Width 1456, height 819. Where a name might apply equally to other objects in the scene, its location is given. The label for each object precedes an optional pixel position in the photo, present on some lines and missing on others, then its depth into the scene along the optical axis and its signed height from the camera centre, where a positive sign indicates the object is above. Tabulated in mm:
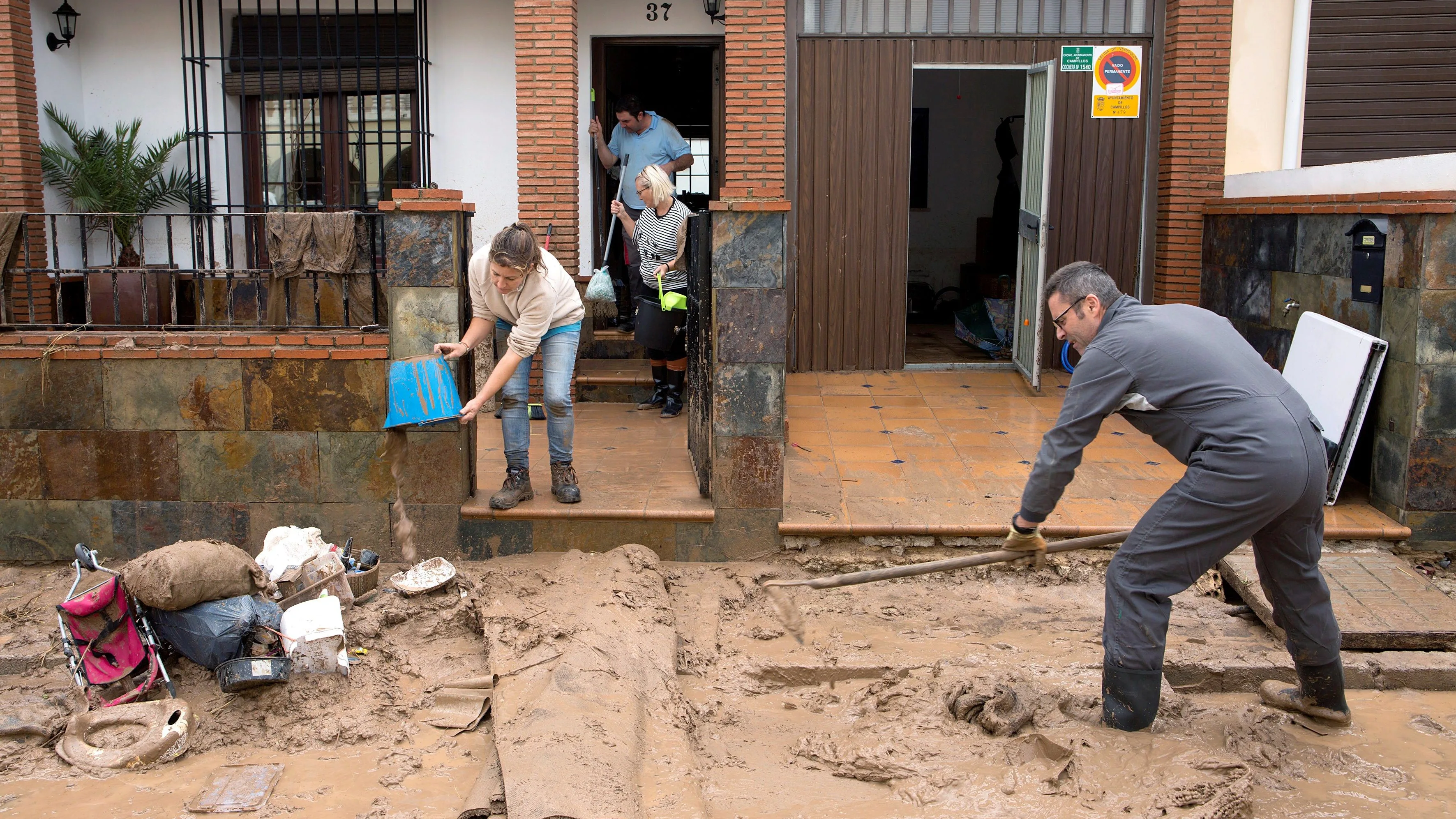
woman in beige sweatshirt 5250 -482
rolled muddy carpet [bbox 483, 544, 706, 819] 3459 -1626
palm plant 9367 +458
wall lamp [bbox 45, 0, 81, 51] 9352 +1701
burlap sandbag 4348 -1331
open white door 8359 +162
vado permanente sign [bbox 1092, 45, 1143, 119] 8891 +1259
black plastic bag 4422 -1545
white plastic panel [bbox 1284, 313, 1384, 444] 5910 -662
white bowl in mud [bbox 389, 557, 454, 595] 5227 -1594
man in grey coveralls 3645 -707
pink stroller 4293 -1565
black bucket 7398 -571
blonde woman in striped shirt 7078 +20
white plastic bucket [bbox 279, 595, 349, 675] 4418 -1578
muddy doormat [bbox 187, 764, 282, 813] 3627 -1819
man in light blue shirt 8539 +703
